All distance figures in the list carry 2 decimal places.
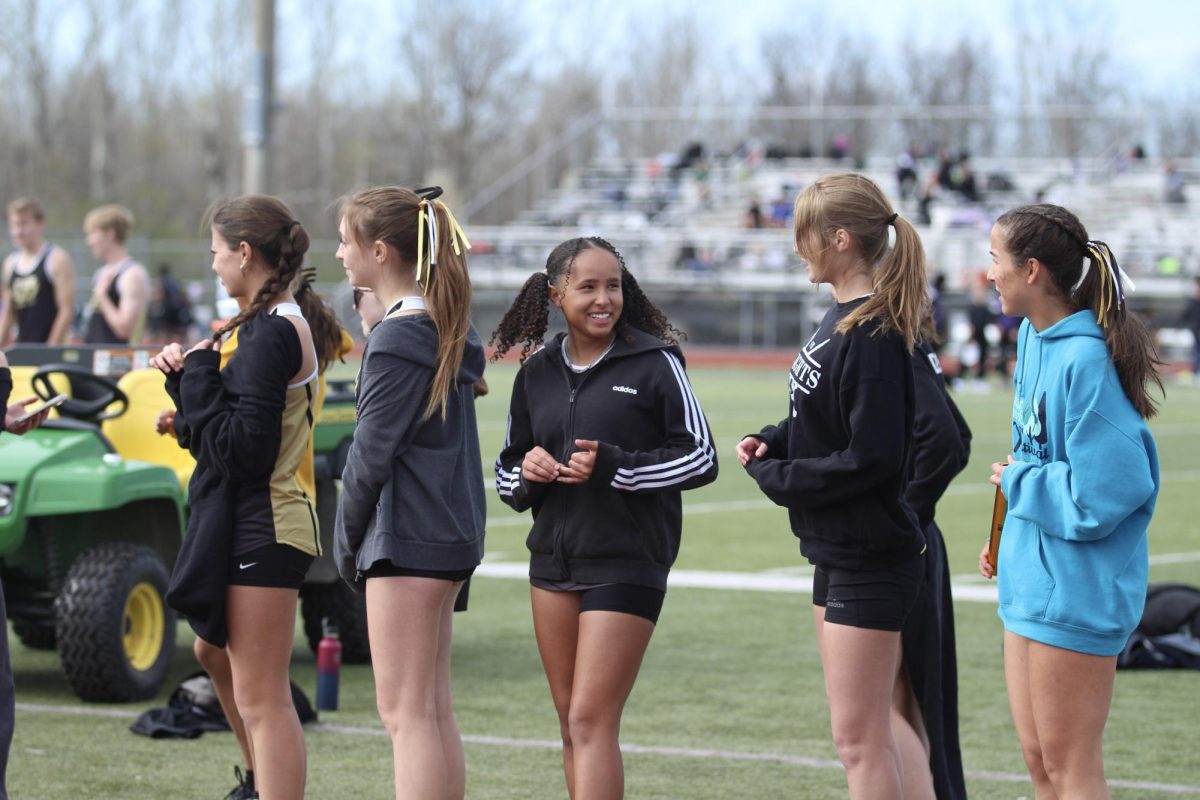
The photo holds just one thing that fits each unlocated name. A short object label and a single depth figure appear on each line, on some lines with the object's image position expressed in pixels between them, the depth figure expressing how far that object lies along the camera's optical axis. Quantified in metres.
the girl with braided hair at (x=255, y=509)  9.28
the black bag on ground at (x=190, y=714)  13.17
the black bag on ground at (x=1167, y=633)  16.31
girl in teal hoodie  8.09
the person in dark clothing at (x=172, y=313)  73.56
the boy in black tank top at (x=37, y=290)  22.77
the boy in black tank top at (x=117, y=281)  21.86
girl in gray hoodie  8.98
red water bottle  13.97
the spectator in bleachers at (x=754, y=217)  92.50
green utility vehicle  13.87
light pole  35.50
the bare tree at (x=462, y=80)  141.62
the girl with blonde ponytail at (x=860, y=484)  8.66
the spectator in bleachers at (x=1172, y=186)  92.94
